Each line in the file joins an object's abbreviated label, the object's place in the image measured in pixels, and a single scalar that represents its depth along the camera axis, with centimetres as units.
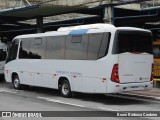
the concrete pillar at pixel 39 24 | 2939
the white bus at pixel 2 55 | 2672
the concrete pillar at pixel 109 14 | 2203
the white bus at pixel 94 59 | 1495
